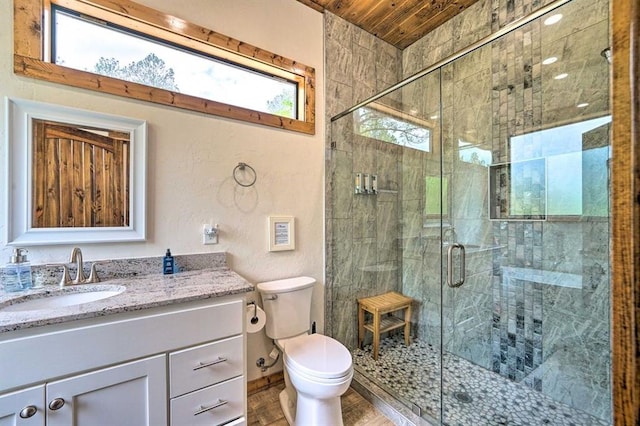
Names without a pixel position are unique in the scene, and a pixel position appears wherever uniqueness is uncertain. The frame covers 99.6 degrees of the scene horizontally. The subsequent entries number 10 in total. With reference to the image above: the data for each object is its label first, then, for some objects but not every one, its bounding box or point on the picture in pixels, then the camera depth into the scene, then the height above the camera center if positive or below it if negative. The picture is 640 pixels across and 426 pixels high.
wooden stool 2.20 -0.86
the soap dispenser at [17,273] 1.20 -0.27
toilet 1.38 -0.81
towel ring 1.82 +0.27
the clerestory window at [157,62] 1.34 +0.91
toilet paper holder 1.66 -0.64
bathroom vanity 0.92 -0.57
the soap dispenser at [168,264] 1.54 -0.29
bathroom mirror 1.27 +0.19
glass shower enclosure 1.65 -0.12
